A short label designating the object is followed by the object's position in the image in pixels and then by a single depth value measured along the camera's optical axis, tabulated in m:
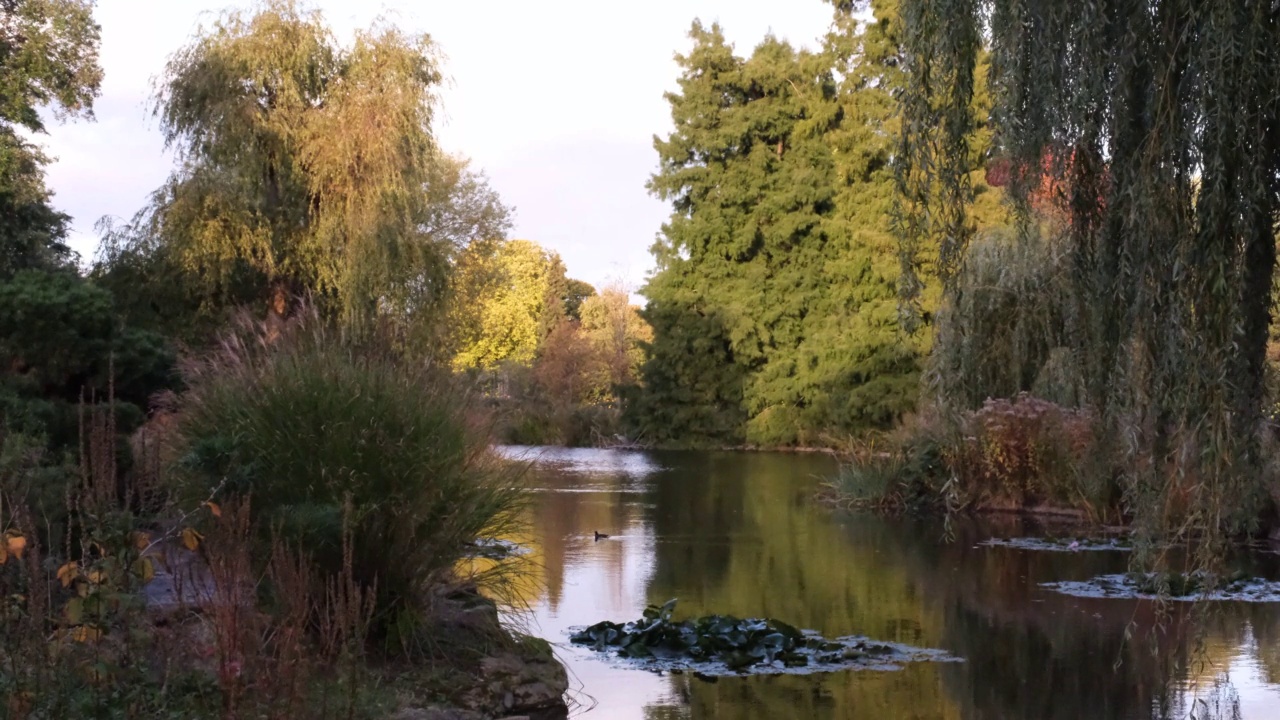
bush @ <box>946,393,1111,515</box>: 17.41
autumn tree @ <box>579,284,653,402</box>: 54.38
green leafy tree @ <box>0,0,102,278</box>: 20.39
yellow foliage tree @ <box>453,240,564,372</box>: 65.69
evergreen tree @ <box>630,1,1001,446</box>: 38.09
